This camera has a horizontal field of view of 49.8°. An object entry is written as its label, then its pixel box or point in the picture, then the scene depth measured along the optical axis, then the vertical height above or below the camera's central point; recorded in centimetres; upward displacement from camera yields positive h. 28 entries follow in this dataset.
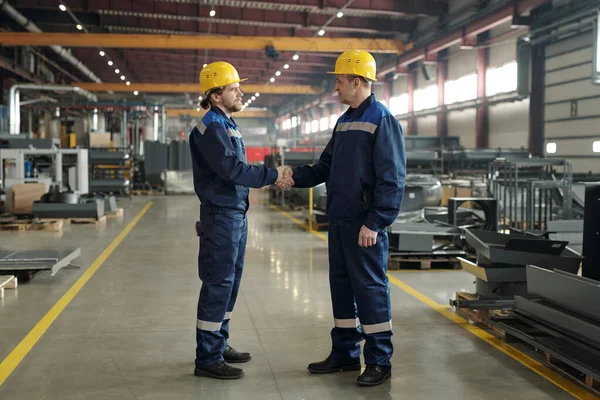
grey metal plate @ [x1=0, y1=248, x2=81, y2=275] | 703 -105
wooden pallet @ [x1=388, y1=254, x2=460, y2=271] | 831 -122
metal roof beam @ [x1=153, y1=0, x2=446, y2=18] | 1859 +497
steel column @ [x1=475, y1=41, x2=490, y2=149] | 2050 +196
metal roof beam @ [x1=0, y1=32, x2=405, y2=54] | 2028 +414
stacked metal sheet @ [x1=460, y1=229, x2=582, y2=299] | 537 -76
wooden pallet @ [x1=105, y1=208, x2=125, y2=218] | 1531 -112
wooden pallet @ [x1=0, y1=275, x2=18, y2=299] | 666 -121
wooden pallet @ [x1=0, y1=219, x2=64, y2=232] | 1245 -116
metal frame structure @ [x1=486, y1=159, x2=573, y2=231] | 1000 -28
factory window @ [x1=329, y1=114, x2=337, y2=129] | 3931 +300
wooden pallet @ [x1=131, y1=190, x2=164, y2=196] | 2395 -97
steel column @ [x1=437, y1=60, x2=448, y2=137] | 2369 +263
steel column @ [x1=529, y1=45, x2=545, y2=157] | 1775 +196
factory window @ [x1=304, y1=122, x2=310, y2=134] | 4701 +297
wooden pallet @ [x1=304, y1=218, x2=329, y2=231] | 1288 -116
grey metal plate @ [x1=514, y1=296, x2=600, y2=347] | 397 -100
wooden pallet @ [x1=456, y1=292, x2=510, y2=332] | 518 -124
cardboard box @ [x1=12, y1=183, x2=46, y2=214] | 1356 -64
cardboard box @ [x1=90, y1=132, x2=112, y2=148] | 2172 +90
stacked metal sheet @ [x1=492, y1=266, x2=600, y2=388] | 401 -101
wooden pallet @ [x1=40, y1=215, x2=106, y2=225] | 1351 -115
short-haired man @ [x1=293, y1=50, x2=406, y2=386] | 399 -26
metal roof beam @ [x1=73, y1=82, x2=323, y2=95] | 3288 +431
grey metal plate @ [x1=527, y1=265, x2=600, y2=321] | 409 -82
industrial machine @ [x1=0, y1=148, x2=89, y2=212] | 1415 -5
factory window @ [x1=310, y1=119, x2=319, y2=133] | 4411 +296
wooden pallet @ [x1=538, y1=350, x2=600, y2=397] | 387 -130
